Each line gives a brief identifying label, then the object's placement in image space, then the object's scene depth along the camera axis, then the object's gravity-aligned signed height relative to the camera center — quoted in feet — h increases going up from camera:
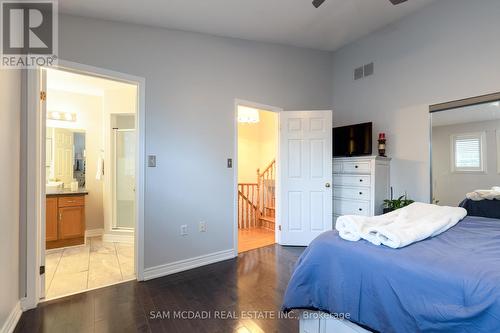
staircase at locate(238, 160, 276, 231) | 17.28 -2.37
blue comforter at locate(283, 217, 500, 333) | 3.16 -1.67
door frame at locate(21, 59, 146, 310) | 7.10 -0.34
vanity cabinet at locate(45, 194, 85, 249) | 12.32 -2.57
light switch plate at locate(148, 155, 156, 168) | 9.24 +0.25
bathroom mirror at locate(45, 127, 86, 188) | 14.24 +0.67
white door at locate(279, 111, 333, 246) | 12.71 -0.34
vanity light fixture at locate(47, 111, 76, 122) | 14.25 +2.95
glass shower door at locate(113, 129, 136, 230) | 14.47 -0.22
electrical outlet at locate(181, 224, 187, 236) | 9.98 -2.39
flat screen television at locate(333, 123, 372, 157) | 12.19 +1.39
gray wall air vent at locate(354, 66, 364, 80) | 13.19 +4.91
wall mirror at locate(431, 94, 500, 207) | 8.91 +0.74
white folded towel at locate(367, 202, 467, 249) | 4.38 -1.11
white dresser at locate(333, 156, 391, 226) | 11.22 -0.76
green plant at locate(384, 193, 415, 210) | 10.63 -1.43
